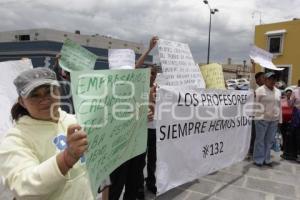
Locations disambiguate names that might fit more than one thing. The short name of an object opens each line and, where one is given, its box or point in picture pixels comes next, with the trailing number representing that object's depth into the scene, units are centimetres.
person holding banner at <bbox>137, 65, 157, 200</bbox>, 238
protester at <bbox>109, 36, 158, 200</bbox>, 241
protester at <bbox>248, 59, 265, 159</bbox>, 434
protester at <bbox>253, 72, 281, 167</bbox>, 406
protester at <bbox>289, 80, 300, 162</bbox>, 459
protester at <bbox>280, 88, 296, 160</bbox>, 468
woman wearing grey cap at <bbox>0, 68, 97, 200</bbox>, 101
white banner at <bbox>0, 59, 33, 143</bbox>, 224
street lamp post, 2002
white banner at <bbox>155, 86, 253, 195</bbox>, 243
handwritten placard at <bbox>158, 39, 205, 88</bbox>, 268
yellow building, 1762
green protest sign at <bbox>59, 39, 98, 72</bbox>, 268
